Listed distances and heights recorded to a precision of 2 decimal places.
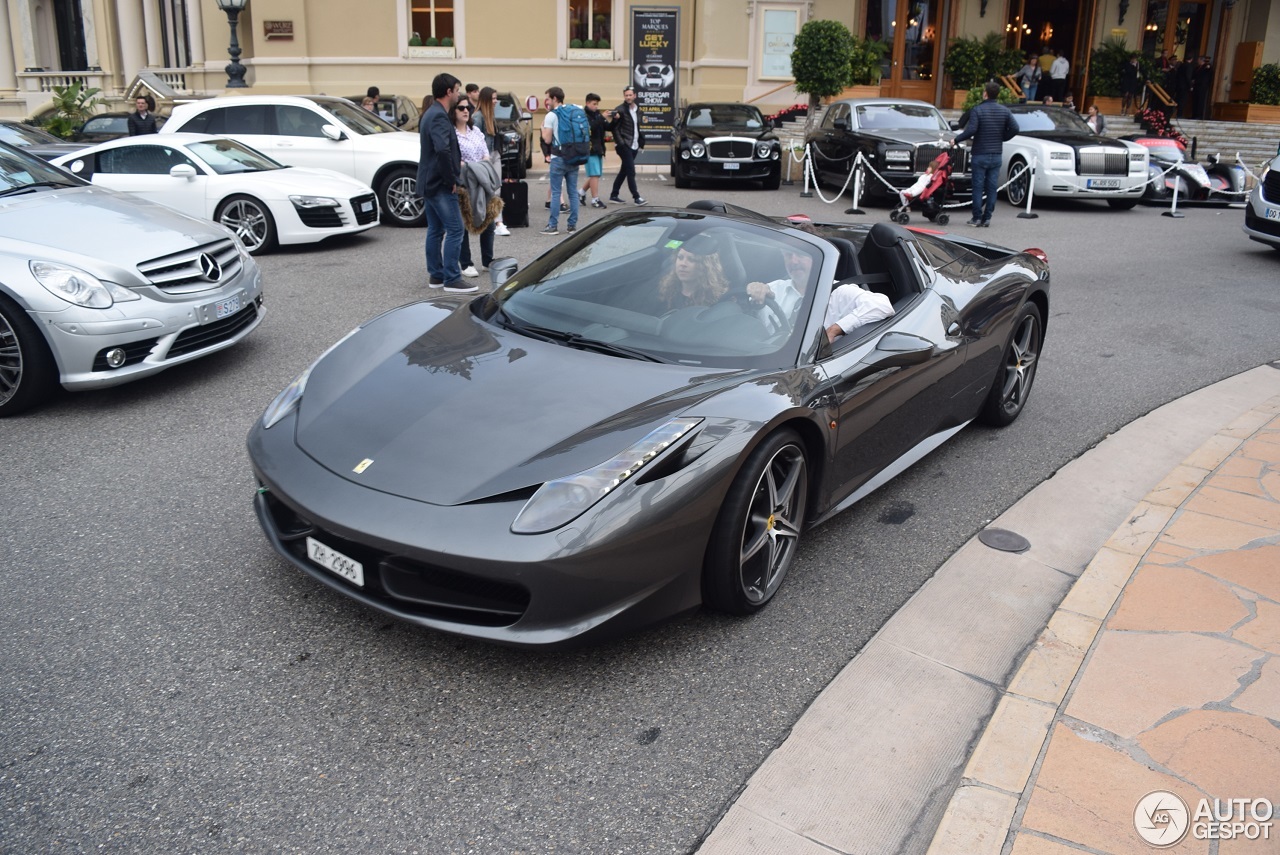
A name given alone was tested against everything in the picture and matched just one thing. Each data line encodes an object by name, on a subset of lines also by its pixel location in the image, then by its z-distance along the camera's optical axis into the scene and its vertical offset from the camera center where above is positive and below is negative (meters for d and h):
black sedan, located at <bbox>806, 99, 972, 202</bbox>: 15.84 -0.47
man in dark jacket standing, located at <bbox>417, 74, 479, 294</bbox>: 8.89 -0.66
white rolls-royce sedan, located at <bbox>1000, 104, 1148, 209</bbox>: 15.94 -0.74
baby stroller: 14.43 -1.09
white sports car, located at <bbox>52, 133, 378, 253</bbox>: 10.72 -0.84
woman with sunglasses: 9.71 -0.80
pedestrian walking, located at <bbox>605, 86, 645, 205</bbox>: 15.20 -0.35
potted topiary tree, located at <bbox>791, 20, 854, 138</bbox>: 23.52 +1.10
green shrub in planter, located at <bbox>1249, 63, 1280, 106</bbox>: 26.56 +0.74
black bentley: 17.91 -0.71
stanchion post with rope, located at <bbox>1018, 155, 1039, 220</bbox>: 15.44 -1.09
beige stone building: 26.03 +1.67
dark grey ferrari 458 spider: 3.16 -1.05
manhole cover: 4.54 -1.77
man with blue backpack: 12.50 -0.51
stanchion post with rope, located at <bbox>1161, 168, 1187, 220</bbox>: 16.10 -1.43
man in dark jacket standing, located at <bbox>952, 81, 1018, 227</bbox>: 14.03 -0.39
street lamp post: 23.50 +1.08
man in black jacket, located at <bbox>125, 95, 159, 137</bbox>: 17.27 -0.33
